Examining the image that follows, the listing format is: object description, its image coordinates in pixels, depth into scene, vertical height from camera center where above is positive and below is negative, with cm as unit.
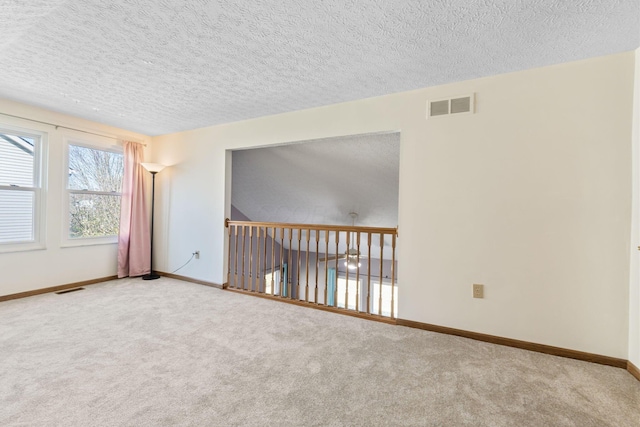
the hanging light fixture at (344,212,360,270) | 497 -51
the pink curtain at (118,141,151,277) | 401 -10
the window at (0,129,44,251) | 308 +21
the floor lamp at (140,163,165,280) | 399 +36
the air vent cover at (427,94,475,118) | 237 +95
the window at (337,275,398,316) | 679 -189
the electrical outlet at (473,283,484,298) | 232 -60
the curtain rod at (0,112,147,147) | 307 +100
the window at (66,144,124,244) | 363 +22
